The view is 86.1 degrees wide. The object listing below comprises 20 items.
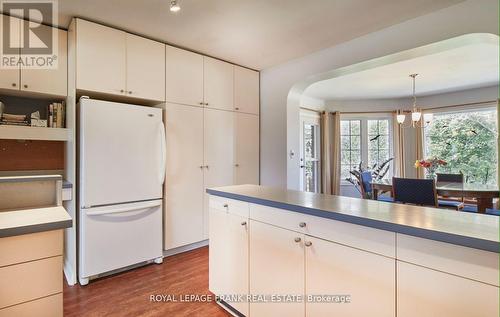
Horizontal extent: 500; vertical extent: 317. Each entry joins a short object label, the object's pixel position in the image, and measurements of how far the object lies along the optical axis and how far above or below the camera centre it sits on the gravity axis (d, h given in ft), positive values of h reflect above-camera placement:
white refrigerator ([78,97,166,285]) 7.72 -0.71
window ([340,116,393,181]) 19.21 +1.38
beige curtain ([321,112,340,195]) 18.92 +0.46
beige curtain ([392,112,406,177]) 18.51 +0.85
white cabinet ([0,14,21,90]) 7.41 +2.49
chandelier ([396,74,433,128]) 12.73 +2.42
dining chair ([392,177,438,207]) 9.64 -1.13
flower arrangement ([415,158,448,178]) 12.30 -0.08
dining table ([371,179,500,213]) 9.79 -1.17
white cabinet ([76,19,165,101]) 7.82 +3.16
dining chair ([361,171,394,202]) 13.21 -1.29
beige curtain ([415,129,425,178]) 17.87 +0.89
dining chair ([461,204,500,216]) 9.65 -1.94
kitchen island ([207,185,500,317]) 3.09 -1.43
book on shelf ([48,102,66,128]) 8.45 +1.51
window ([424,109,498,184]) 15.35 +1.12
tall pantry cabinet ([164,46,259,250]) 9.76 +1.07
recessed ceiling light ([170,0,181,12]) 6.75 +3.94
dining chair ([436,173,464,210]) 11.78 -0.92
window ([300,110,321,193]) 18.10 +0.74
